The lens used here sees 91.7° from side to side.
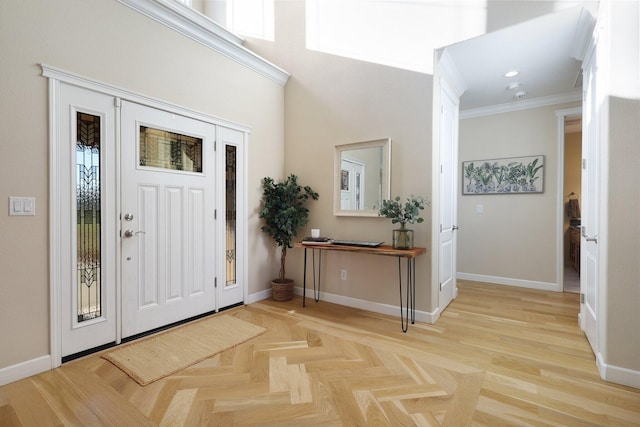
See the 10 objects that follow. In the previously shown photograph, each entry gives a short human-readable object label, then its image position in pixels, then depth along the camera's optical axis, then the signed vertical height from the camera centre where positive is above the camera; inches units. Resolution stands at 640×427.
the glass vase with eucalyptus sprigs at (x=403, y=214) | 111.5 -0.9
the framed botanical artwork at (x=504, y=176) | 166.2 +20.6
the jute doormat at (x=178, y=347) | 83.0 -42.1
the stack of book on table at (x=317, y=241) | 129.1 -12.7
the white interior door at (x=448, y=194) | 127.1 +7.8
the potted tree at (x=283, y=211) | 141.8 -0.4
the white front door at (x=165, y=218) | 100.5 -2.5
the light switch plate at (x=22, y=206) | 77.3 +1.1
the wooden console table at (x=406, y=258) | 110.1 -18.7
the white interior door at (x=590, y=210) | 90.0 +0.6
